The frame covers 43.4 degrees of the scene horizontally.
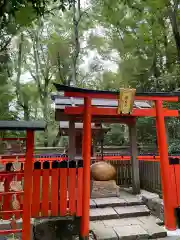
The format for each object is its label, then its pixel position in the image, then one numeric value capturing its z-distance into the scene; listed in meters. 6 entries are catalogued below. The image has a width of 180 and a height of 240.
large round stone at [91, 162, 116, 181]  7.56
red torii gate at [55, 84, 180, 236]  5.15
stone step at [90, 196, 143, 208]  6.53
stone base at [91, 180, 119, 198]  7.33
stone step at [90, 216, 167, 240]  4.97
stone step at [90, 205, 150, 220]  5.88
